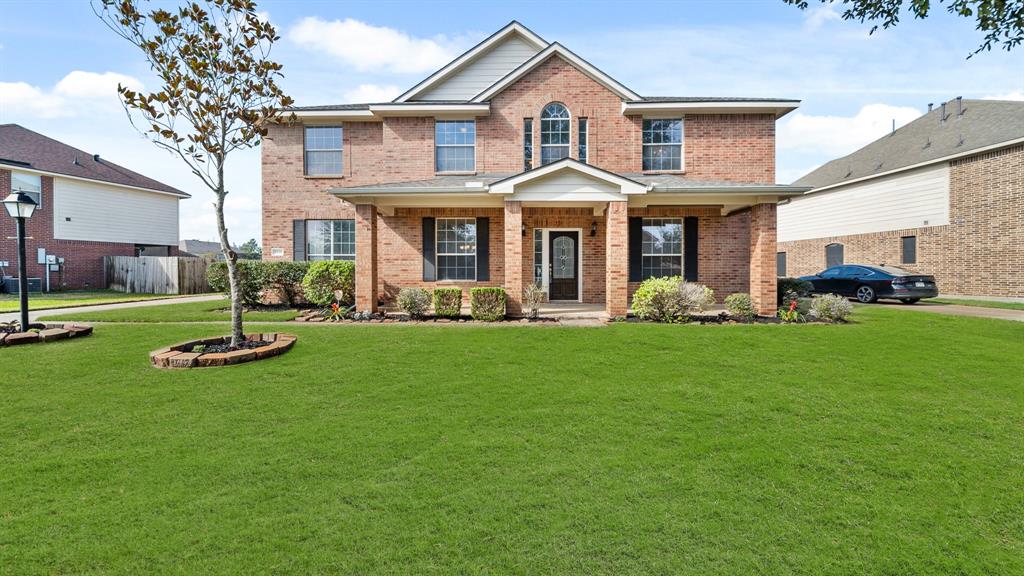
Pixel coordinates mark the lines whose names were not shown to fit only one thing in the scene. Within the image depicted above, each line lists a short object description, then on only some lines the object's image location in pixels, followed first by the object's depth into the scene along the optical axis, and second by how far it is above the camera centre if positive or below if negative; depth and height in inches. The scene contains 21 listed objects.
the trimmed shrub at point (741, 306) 435.8 -24.2
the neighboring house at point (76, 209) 818.2 +153.9
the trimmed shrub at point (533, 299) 436.2 -16.5
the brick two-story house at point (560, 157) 549.0 +146.8
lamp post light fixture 335.0 +54.2
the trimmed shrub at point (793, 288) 505.7 -8.3
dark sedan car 616.4 -5.1
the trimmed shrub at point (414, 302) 440.8 -18.9
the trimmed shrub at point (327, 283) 493.0 +0.0
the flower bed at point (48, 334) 306.7 -35.0
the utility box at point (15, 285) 764.6 -1.0
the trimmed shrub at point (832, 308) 417.7 -25.5
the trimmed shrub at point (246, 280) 511.5 +4.2
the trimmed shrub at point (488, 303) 428.8 -19.6
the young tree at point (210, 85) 260.8 +119.7
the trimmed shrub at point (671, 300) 420.8 -17.3
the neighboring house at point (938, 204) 697.6 +139.8
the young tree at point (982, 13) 314.3 +187.9
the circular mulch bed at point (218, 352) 258.5 -41.5
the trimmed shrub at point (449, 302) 439.8 -19.0
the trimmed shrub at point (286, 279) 526.3 +5.0
